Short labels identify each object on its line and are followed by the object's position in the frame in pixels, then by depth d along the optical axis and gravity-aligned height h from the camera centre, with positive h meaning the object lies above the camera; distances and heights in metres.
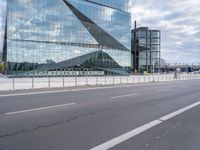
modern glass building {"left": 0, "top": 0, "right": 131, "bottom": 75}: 36.62 +9.96
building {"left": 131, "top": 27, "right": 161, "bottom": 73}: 72.61 +11.06
